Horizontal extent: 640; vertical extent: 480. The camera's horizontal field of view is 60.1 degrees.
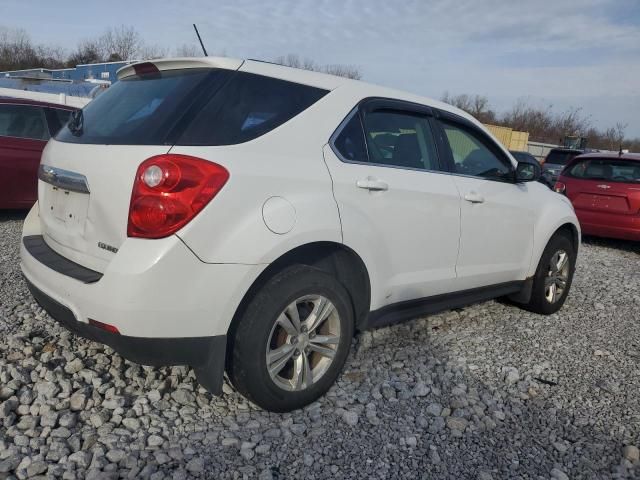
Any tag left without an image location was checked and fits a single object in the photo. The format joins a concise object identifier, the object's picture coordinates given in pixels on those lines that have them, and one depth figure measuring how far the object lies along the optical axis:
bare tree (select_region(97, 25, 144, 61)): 45.19
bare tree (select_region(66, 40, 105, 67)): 46.50
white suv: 2.36
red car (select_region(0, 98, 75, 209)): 6.83
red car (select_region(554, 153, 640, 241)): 8.05
